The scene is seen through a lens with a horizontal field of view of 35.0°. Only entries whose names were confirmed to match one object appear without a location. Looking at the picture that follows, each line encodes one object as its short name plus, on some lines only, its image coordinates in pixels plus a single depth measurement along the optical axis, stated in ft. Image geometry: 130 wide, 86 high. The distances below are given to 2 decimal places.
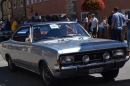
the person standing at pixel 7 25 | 57.65
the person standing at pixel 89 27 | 39.73
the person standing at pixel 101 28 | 41.38
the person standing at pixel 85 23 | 43.78
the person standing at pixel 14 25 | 53.37
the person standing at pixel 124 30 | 36.57
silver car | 14.13
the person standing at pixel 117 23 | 27.33
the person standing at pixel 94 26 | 38.74
